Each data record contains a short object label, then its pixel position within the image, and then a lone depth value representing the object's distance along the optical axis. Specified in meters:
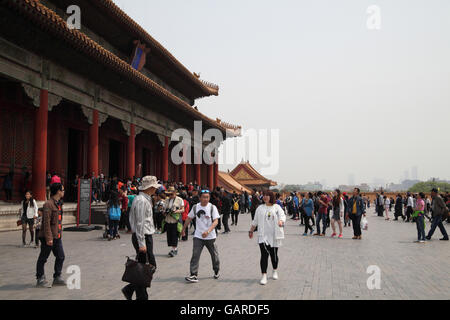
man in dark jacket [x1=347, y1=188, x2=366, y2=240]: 12.72
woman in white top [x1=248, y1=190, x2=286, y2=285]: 6.41
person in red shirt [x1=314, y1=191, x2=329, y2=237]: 13.77
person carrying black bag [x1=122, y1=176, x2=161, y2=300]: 4.39
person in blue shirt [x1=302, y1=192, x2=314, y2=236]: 13.82
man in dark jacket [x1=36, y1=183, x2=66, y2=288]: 5.83
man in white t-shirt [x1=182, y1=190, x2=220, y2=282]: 6.57
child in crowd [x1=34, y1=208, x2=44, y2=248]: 9.06
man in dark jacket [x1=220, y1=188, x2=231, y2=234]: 14.79
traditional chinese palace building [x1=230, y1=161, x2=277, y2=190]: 52.44
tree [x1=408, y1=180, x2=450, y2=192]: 116.12
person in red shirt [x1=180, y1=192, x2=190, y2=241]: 10.36
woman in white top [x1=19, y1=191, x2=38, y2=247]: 9.88
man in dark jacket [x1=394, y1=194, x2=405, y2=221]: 25.22
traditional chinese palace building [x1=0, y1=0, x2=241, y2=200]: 13.19
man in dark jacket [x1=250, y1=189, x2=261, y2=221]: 17.56
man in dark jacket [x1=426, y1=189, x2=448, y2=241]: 12.15
